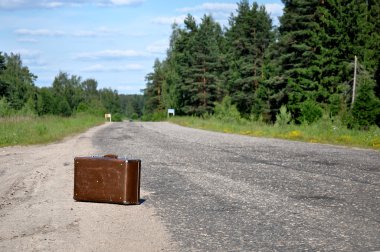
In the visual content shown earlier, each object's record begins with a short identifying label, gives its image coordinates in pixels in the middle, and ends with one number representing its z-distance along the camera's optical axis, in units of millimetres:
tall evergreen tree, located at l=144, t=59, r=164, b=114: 119131
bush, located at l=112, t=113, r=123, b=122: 137188
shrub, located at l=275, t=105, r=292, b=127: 37281
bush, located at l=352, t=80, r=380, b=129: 31562
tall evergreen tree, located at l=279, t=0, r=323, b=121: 46531
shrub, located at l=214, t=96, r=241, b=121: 56578
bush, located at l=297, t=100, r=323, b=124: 39312
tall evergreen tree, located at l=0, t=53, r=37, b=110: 91150
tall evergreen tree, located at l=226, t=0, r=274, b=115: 71750
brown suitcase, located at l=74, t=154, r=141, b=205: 8453
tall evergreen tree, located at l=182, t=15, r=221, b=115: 74750
